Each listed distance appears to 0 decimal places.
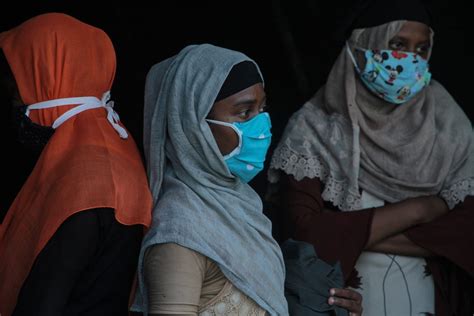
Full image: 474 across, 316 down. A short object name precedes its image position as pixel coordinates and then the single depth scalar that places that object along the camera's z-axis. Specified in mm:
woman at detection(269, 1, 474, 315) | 6262
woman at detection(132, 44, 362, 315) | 4566
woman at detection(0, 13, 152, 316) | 4434
